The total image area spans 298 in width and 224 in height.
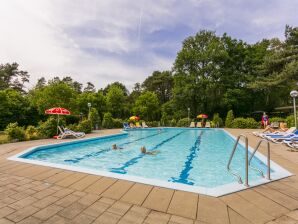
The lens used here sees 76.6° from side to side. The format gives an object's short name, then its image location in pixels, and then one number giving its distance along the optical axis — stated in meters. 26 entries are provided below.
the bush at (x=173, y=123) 24.34
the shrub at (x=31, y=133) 10.72
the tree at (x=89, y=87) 46.12
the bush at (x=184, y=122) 23.41
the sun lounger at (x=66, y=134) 11.18
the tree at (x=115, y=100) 29.00
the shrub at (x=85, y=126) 14.08
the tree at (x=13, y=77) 34.27
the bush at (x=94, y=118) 18.64
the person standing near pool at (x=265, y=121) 16.77
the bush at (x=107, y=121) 20.64
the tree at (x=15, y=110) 17.31
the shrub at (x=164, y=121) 25.17
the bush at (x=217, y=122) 21.48
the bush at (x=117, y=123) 21.48
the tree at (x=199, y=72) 26.16
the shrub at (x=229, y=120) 20.42
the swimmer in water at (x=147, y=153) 8.36
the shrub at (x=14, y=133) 9.86
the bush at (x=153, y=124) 23.73
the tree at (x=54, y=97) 18.73
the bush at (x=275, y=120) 18.33
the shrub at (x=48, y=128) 11.49
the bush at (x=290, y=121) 13.75
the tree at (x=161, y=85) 39.00
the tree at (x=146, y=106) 28.83
